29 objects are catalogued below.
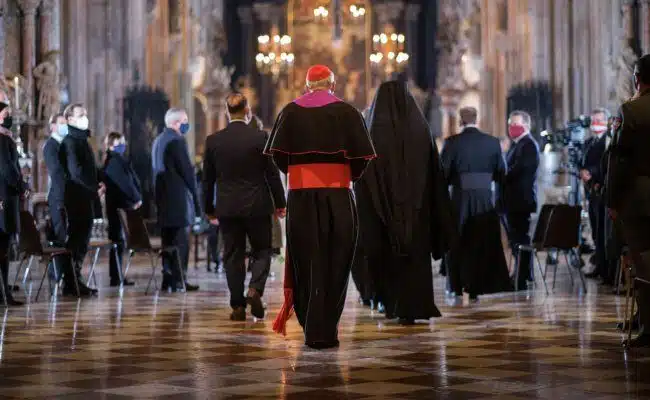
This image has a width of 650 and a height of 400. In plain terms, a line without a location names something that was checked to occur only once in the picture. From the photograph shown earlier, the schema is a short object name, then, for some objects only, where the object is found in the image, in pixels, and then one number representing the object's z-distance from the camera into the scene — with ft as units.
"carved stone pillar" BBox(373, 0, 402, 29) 143.74
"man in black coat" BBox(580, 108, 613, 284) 46.96
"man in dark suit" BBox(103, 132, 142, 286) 49.47
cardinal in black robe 29.58
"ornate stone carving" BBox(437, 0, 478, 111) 121.60
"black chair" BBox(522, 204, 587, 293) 44.27
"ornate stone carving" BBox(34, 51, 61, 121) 66.44
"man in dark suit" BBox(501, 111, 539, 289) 46.11
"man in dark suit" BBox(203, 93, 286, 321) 35.63
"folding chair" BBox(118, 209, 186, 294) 46.62
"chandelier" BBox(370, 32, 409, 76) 133.90
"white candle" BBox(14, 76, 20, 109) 62.18
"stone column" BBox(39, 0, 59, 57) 67.41
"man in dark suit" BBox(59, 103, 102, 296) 44.37
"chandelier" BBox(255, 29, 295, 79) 134.51
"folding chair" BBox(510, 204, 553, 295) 45.30
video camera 55.83
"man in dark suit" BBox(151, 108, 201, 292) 45.73
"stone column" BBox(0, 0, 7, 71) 61.82
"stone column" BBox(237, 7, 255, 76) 141.79
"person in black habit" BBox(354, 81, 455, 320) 34.94
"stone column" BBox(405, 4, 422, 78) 141.38
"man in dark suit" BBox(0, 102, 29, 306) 39.86
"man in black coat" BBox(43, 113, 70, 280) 44.80
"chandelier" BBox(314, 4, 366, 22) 137.90
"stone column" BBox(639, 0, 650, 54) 59.98
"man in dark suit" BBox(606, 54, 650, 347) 28.19
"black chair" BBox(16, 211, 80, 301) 42.98
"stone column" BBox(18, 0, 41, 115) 66.39
